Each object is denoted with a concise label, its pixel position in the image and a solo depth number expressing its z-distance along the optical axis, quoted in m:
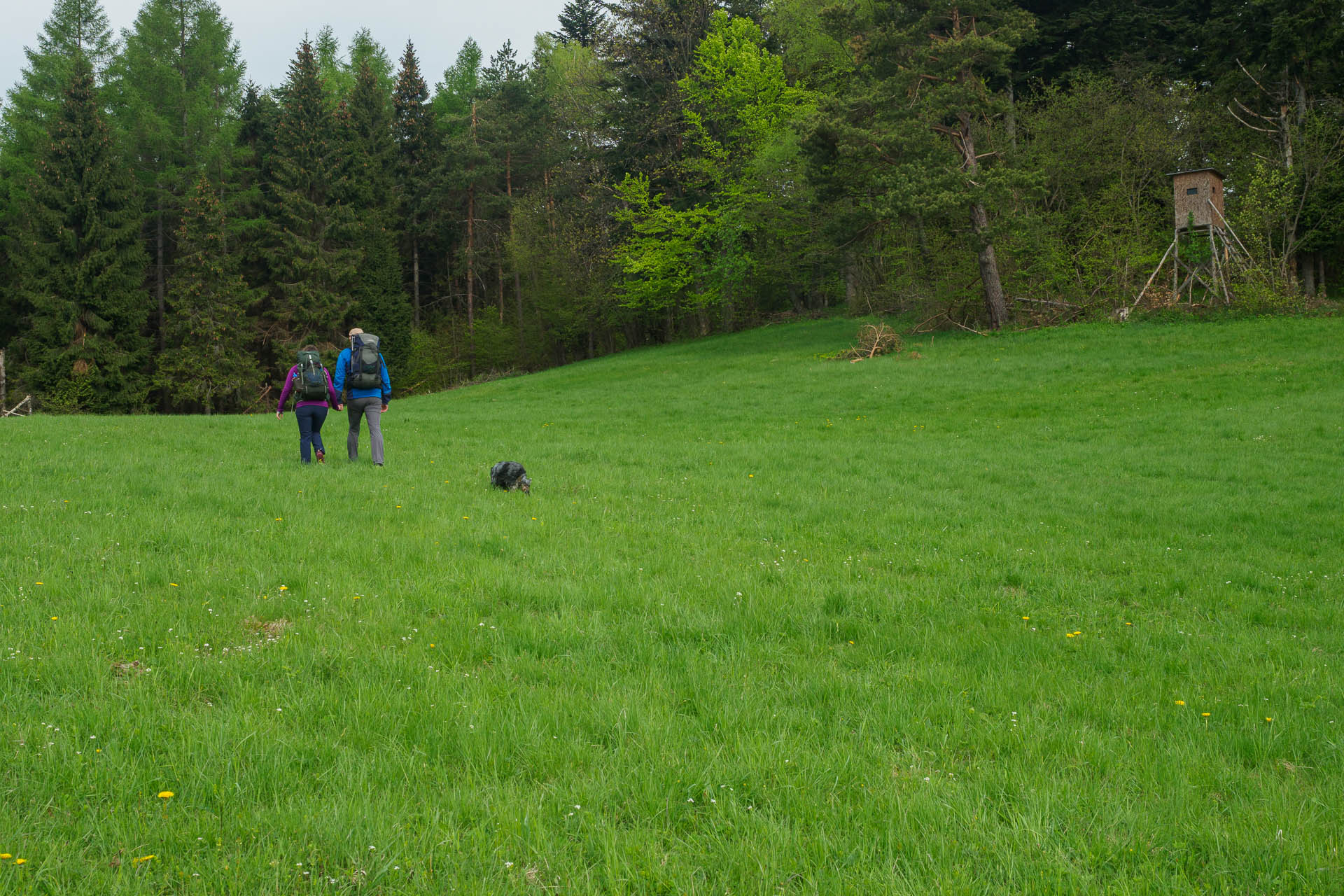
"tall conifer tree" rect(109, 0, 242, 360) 44.44
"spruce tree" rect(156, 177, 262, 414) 42.47
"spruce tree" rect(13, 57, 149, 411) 39.56
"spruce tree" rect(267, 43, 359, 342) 46.09
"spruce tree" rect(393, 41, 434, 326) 54.78
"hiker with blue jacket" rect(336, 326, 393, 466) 12.13
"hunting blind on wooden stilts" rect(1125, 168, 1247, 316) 27.53
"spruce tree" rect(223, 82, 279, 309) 46.75
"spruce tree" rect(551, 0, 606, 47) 61.71
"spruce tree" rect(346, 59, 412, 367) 49.72
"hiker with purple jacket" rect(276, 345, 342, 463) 12.23
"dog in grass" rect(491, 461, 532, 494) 10.66
